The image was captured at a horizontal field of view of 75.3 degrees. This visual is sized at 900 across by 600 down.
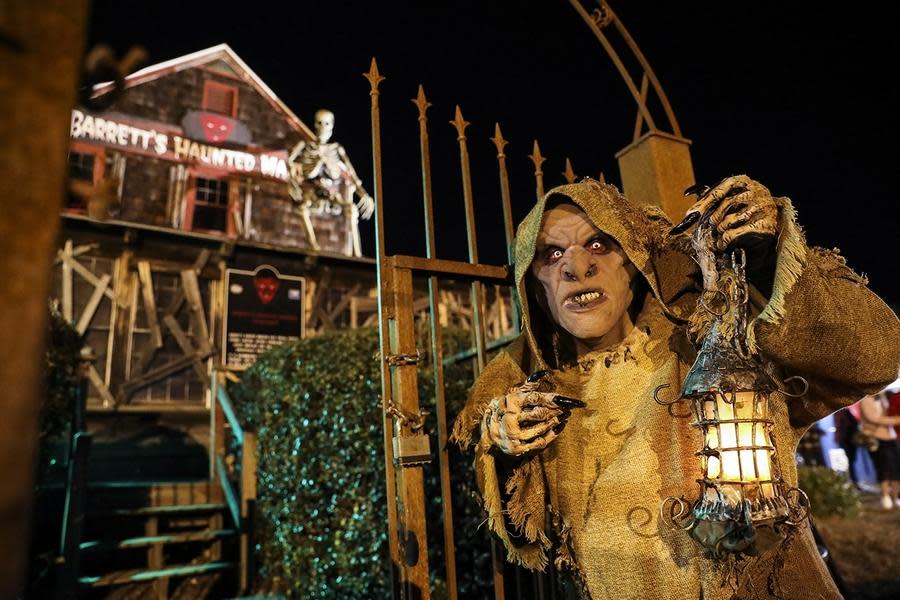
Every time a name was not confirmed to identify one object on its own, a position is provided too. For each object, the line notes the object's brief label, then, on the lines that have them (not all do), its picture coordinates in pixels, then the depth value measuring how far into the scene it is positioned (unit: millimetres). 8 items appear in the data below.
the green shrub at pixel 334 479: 4141
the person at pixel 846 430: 7617
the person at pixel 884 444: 6605
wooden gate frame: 2268
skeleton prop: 12914
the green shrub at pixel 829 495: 6164
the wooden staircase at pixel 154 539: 5270
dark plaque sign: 10773
